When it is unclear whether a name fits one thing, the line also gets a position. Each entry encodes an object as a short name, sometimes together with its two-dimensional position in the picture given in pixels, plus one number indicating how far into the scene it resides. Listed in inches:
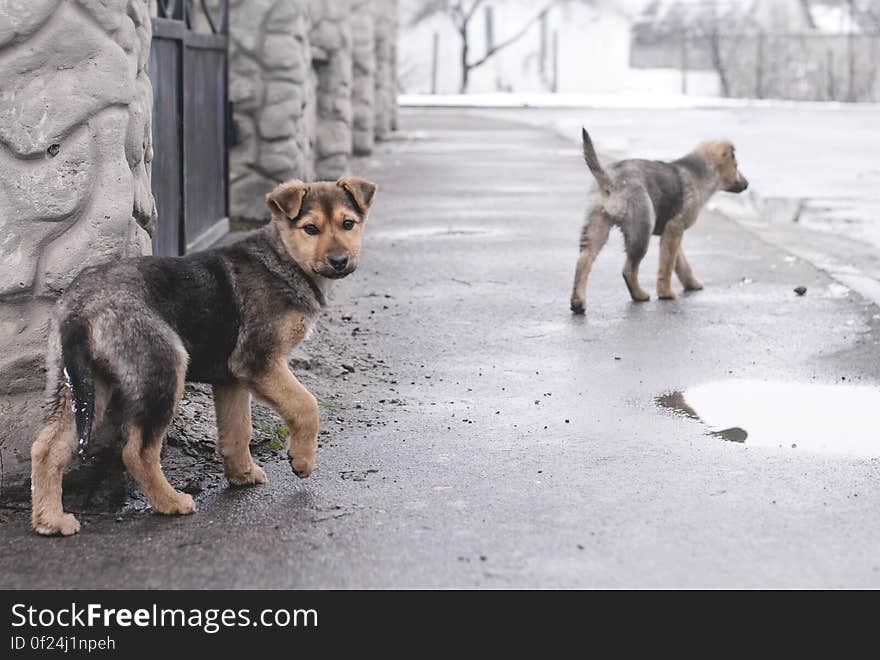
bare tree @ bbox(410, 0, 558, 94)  1937.7
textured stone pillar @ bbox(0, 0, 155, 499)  185.3
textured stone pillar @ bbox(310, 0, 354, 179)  564.1
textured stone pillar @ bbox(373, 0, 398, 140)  898.1
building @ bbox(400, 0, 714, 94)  1978.3
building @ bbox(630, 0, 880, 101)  1792.6
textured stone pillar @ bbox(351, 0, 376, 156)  722.2
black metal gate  312.5
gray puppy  346.3
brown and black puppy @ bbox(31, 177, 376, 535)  175.5
